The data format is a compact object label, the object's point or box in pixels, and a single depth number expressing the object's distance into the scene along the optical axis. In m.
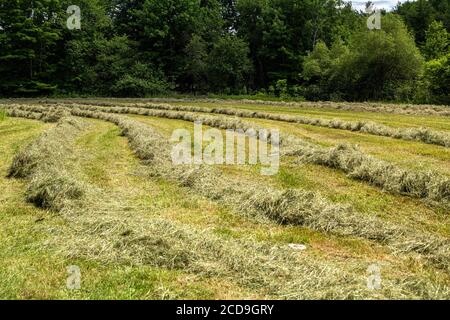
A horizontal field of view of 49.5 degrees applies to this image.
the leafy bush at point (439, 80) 38.88
